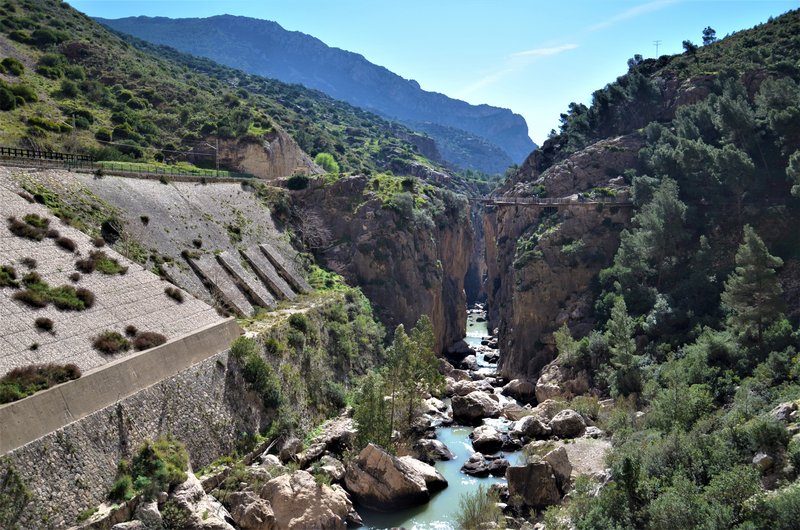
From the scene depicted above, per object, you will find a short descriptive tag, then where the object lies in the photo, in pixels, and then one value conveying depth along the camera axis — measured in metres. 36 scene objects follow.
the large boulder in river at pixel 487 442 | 53.94
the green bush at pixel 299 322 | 55.25
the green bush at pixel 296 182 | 87.44
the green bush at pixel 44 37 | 98.62
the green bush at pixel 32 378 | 28.31
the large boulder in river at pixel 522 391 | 74.25
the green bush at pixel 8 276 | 35.09
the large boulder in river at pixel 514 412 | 62.81
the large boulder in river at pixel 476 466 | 48.12
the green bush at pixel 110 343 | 35.50
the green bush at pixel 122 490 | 31.22
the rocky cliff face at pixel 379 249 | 82.12
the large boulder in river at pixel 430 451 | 50.91
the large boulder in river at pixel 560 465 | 42.59
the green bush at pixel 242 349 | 45.19
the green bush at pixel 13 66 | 82.56
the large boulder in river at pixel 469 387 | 70.31
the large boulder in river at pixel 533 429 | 54.81
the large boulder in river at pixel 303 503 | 36.25
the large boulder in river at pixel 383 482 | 41.81
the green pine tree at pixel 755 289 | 49.47
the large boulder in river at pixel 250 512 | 34.88
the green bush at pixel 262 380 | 45.44
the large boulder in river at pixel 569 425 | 53.44
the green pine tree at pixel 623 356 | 57.59
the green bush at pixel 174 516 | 31.59
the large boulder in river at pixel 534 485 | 41.03
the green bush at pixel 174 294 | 45.69
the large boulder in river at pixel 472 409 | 63.03
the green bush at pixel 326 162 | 131.50
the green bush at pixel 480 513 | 37.44
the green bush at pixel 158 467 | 32.25
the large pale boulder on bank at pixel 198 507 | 32.44
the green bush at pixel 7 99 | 73.19
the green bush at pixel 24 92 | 76.76
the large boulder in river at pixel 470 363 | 92.46
